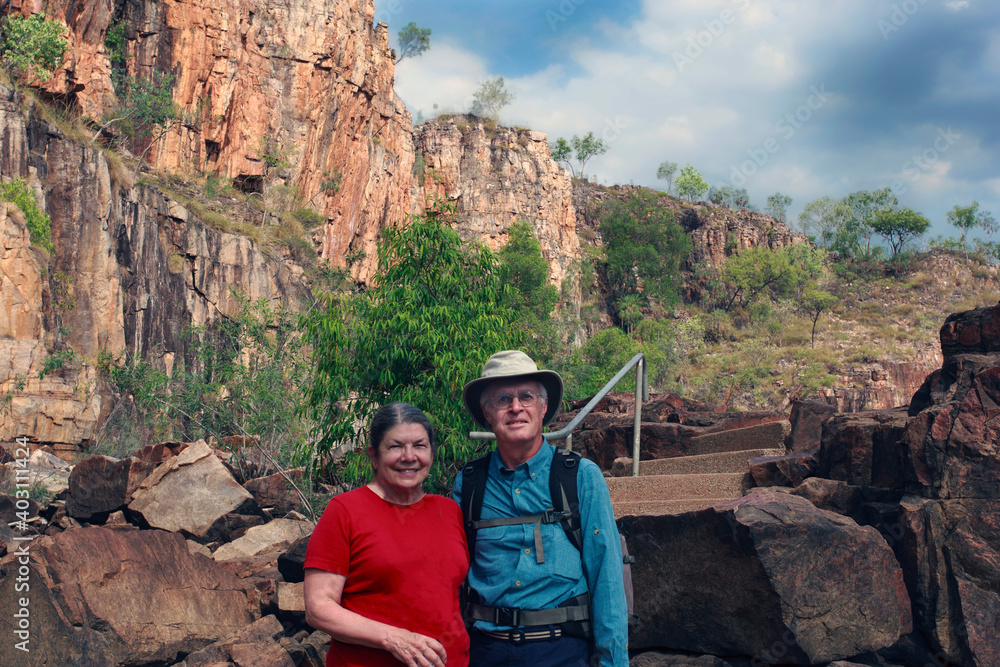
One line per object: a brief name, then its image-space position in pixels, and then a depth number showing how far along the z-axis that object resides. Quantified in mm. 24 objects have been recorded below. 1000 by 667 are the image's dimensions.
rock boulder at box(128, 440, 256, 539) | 8883
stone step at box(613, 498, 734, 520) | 4848
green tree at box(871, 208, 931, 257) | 58125
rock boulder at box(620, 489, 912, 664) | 3877
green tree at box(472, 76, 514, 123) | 55788
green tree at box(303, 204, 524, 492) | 7027
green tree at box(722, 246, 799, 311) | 56594
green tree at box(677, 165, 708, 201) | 67250
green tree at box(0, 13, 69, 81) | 22281
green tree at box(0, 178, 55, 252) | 18125
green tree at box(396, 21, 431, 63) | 48438
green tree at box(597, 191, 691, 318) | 54344
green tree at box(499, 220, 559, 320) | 42062
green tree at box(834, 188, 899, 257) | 62125
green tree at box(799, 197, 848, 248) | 65188
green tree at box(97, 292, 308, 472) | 13091
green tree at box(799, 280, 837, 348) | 49562
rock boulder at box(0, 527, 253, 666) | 4919
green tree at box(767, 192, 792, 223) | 70500
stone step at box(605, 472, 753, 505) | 5824
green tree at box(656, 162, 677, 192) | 67938
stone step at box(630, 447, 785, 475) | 6781
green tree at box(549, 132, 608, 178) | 62969
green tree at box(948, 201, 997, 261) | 57750
